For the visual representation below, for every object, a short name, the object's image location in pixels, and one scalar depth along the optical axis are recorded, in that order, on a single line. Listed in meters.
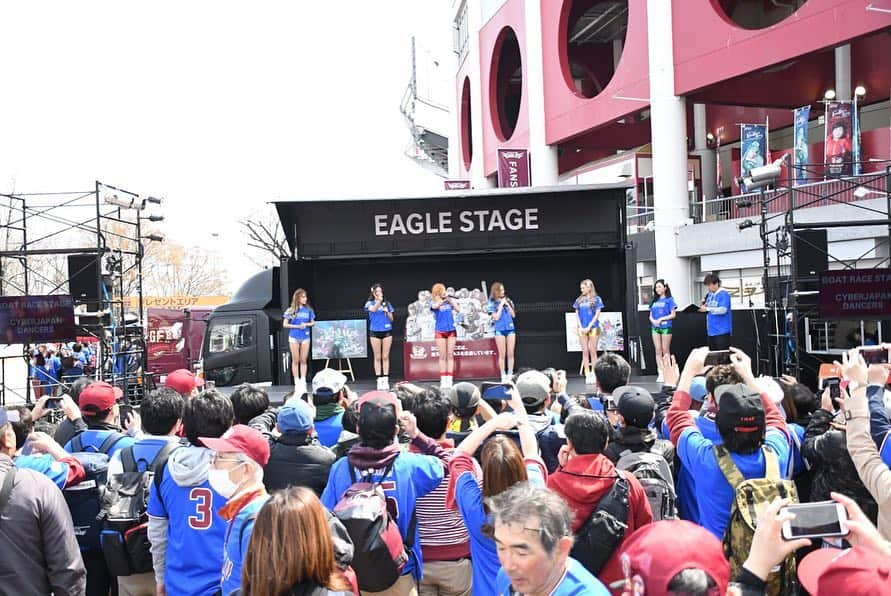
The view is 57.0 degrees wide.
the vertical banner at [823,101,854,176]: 20.47
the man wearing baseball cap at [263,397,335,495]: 3.85
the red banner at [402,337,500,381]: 13.38
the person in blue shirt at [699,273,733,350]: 12.09
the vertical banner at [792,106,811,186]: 21.61
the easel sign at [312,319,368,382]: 13.66
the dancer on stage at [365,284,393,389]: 12.42
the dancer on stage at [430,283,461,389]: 12.24
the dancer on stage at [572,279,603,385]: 12.24
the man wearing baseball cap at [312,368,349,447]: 4.90
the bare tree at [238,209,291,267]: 41.03
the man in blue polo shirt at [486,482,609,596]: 2.04
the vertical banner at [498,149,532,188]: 29.31
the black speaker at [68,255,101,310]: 13.45
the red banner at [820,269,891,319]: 10.19
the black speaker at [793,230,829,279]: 11.49
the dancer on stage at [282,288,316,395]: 12.09
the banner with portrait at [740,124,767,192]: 22.92
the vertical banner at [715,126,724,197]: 28.97
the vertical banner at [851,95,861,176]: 20.28
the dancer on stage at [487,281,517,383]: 12.31
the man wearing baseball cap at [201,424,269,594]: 2.90
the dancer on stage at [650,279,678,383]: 12.24
